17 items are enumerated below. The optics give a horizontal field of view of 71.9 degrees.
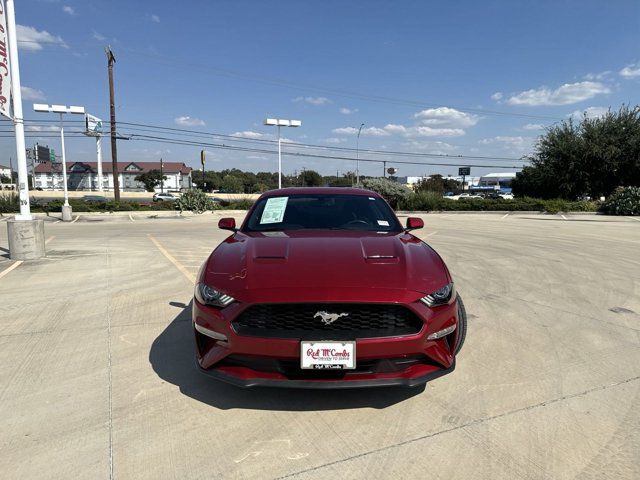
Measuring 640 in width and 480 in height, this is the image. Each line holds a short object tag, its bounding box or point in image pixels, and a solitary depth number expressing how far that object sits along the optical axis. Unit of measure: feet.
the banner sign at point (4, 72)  26.76
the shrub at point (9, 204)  79.46
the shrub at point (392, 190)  98.99
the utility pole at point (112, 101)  98.17
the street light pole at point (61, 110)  81.51
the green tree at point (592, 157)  103.30
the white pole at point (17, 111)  27.50
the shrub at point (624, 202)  77.92
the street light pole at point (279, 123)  109.19
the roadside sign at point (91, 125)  105.19
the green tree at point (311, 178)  324.19
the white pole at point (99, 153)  246.27
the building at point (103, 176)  372.99
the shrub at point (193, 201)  82.35
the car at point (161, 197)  175.54
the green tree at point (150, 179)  338.66
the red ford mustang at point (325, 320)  8.58
